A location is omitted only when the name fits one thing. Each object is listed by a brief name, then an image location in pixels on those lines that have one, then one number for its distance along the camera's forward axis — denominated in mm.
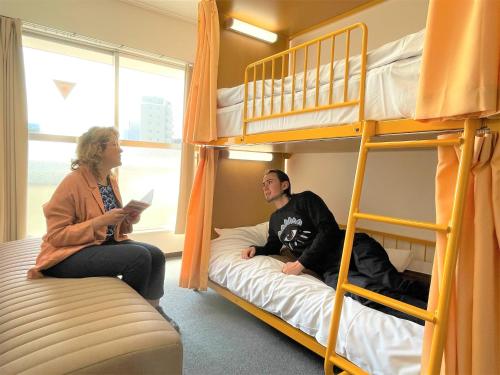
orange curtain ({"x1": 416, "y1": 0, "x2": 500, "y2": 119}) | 1015
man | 1793
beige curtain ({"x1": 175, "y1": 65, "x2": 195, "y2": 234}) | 3836
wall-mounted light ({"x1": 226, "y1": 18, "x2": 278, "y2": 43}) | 2807
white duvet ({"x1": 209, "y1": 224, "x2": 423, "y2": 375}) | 1325
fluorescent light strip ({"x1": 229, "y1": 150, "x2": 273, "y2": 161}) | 2969
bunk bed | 1207
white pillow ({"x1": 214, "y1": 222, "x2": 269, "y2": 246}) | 2953
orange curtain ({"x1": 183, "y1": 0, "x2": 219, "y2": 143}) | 2561
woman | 1736
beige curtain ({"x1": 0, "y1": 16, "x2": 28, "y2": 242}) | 2771
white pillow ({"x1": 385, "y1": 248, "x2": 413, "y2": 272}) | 2375
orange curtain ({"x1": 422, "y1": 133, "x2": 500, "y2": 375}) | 1067
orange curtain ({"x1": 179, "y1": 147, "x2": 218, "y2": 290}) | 2666
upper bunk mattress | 1360
